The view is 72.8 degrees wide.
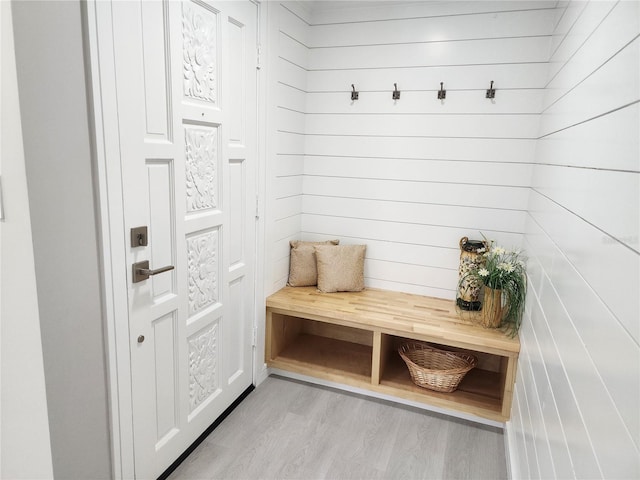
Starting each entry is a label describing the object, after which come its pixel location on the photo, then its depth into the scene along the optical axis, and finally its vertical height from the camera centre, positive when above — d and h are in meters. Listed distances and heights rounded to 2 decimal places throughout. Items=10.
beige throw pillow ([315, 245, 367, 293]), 2.80 -0.66
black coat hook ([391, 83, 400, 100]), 2.69 +0.44
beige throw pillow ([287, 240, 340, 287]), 2.86 -0.67
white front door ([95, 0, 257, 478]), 1.53 -0.16
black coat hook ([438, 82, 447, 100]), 2.59 +0.43
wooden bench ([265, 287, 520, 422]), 2.36 -1.15
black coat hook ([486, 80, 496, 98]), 2.50 +0.43
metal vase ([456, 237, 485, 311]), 2.53 -0.65
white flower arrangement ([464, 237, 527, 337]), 2.31 -0.60
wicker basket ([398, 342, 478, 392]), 2.48 -1.17
